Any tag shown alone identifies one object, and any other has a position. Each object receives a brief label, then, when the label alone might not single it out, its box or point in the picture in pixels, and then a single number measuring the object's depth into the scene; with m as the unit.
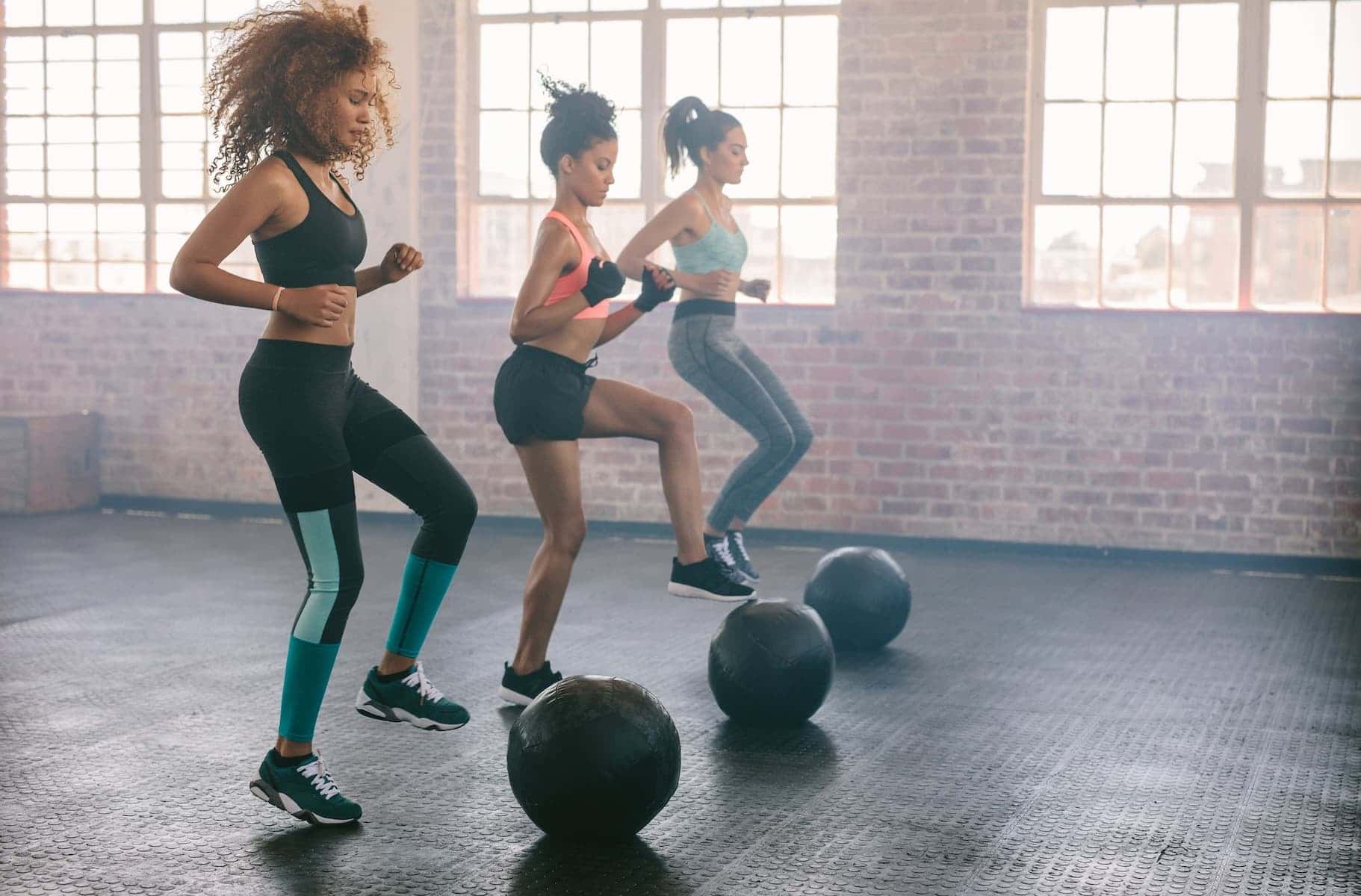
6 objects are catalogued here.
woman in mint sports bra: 5.76
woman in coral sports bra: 4.10
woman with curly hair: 3.07
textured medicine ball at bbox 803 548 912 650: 5.14
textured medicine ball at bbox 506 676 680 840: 3.08
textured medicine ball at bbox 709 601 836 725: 4.07
